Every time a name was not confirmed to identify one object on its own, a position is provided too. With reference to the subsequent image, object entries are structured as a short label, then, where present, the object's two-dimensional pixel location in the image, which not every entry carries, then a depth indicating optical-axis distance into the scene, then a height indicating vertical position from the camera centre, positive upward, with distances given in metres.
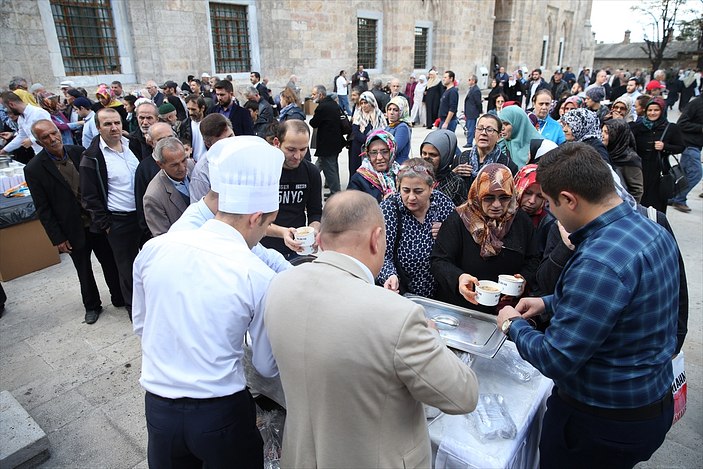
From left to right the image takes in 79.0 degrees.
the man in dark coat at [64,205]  3.88 -1.01
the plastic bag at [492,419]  1.62 -1.24
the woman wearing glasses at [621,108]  5.91 -0.35
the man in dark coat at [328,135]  7.01 -0.77
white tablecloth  1.57 -1.28
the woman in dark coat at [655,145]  5.64 -0.80
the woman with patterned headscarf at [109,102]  7.57 -0.22
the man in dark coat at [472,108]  11.41 -0.61
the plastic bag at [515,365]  1.94 -1.25
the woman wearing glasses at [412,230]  2.80 -0.92
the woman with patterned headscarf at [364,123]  6.86 -0.57
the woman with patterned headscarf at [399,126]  5.59 -0.52
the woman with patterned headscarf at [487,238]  2.52 -0.88
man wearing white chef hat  1.53 -0.82
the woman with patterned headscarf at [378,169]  3.96 -0.75
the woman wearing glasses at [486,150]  4.07 -0.61
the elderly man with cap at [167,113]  6.19 -0.33
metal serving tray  1.90 -1.12
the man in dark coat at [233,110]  6.48 -0.33
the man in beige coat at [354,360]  1.17 -0.73
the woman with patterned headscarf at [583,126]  4.40 -0.43
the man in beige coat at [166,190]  3.27 -0.74
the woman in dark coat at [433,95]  13.45 -0.31
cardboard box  5.14 -1.87
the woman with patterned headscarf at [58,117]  7.45 -0.46
